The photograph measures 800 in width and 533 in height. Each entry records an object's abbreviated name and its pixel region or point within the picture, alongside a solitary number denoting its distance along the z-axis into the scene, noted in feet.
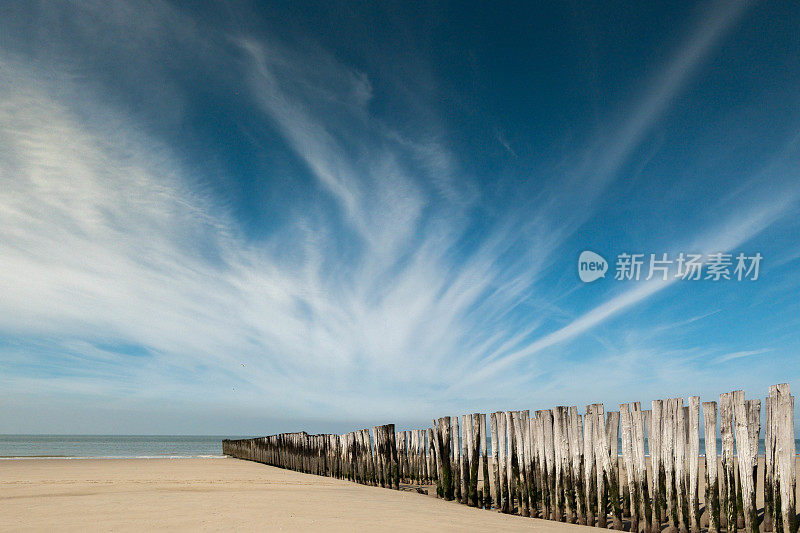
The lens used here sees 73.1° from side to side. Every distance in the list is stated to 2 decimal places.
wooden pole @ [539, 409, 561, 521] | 25.00
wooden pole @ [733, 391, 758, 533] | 18.22
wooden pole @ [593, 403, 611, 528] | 22.90
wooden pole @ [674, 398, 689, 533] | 20.13
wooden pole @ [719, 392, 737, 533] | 18.85
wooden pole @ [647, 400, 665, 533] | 21.02
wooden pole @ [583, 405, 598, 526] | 23.31
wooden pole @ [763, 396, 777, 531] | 18.29
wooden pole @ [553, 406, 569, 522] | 24.75
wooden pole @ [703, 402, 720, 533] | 19.30
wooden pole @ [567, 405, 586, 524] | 23.85
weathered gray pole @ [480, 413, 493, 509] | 29.22
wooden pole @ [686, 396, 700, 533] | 19.74
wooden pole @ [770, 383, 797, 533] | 17.70
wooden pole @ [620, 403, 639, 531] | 21.95
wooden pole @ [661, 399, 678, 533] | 20.45
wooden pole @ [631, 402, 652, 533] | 21.45
